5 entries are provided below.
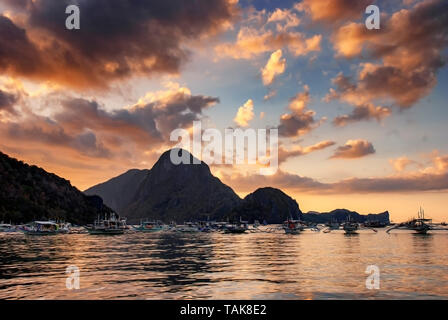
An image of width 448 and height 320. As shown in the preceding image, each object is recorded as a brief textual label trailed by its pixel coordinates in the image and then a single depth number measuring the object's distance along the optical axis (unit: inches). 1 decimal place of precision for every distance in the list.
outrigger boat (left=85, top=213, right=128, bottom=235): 6240.2
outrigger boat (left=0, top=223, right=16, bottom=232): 6813.5
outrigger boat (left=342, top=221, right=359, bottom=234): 7027.6
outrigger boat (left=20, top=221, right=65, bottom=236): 5733.3
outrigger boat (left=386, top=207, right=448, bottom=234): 6486.2
